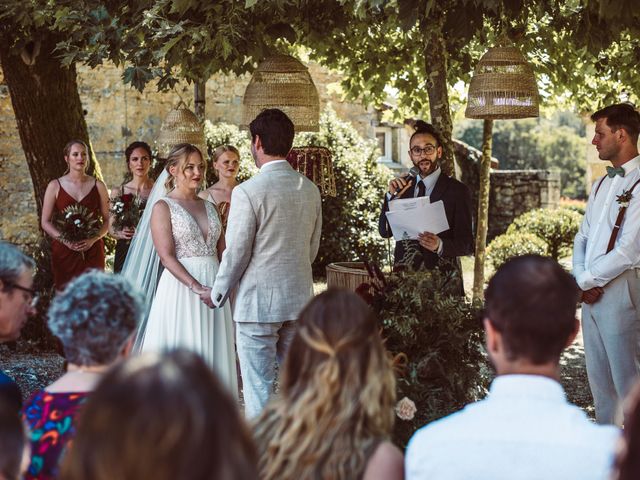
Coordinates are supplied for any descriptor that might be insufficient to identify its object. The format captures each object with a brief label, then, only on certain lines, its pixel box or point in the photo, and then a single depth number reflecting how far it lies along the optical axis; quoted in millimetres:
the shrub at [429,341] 4539
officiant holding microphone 5930
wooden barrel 6551
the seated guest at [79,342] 2465
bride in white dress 5883
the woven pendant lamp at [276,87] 6766
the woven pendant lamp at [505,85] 6375
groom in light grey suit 4941
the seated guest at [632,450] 1649
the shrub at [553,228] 15484
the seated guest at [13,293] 3014
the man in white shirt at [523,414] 2115
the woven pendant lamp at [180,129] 8492
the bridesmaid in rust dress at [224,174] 7668
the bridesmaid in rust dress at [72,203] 7926
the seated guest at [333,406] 2277
